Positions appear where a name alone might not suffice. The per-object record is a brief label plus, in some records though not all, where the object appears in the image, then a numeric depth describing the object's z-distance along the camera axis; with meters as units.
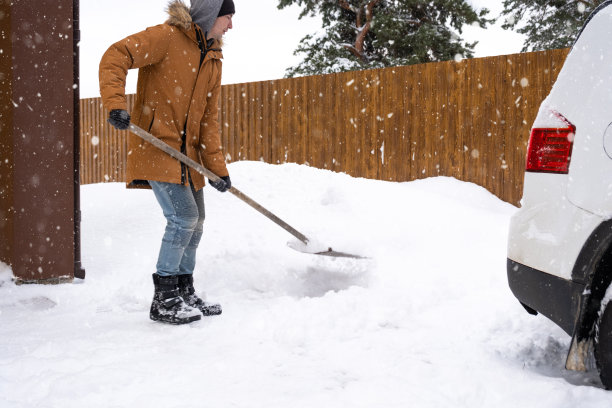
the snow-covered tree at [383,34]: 14.66
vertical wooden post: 4.04
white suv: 2.02
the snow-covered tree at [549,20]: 13.91
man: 3.18
